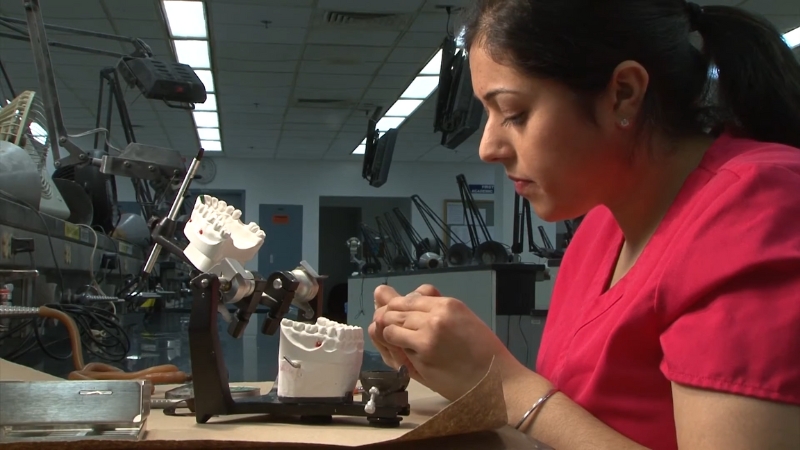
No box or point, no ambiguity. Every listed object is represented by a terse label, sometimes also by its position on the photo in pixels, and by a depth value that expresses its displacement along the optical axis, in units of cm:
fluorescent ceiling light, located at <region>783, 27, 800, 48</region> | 598
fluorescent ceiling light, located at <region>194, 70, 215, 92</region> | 731
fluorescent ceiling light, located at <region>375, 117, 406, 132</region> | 945
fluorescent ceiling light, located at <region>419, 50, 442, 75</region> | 684
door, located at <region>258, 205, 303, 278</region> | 1248
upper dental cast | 60
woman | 52
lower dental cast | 59
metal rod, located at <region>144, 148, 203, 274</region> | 66
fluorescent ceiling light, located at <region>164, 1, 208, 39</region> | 552
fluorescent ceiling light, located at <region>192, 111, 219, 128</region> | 923
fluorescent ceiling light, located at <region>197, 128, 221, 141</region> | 1030
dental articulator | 57
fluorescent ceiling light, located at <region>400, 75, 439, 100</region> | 761
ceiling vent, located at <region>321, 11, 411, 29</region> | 582
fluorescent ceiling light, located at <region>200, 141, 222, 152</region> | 1121
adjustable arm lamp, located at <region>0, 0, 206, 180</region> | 131
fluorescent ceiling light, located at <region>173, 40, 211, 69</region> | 646
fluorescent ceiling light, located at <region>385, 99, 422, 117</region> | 859
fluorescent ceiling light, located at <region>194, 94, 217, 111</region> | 829
